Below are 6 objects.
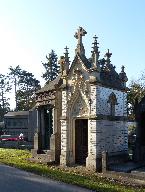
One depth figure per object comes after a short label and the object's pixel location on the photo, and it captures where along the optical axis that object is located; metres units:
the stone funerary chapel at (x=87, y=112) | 12.64
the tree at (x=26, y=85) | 56.51
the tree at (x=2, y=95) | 61.06
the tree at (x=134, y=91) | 27.53
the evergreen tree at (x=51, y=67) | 51.77
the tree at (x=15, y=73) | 61.68
